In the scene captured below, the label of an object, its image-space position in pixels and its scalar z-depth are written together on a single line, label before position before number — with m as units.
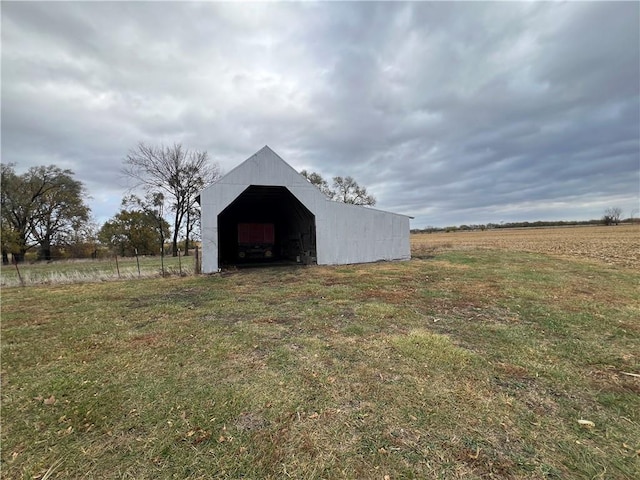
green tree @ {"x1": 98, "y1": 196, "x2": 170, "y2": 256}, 27.75
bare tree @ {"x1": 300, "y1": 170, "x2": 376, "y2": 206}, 39.66
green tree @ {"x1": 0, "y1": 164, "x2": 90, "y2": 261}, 24.89
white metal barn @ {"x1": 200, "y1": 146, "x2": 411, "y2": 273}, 11.98
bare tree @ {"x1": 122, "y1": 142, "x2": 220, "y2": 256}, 26.22
